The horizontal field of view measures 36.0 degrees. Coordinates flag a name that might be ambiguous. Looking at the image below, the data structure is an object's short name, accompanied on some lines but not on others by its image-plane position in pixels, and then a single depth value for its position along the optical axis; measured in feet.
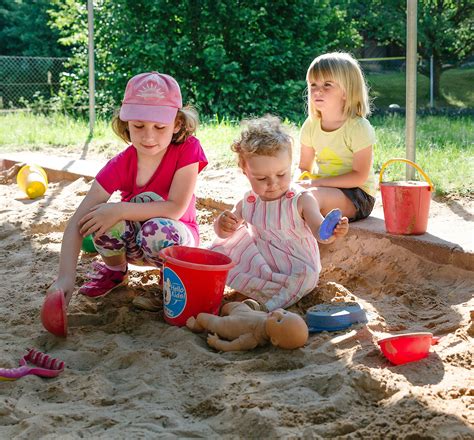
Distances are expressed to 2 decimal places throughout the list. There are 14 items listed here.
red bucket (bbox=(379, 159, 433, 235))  10.52
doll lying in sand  7.60
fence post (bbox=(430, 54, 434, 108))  43.75
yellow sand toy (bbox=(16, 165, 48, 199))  15.71
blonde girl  11.41
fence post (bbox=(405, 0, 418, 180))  12.90
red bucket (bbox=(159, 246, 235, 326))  8.39
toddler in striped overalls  9.09
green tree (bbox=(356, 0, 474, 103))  44.88
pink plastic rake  7.16
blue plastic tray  8.21
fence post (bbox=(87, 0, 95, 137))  22.35
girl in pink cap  9.00
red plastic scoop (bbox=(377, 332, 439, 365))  7.07
